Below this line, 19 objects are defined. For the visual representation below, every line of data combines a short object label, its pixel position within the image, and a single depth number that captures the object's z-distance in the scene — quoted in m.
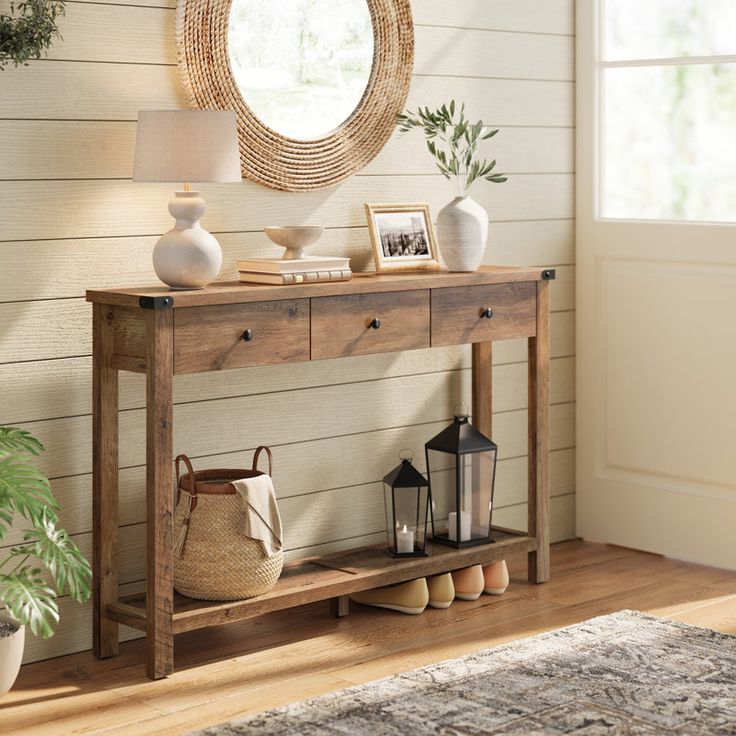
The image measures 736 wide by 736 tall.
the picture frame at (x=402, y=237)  5.85
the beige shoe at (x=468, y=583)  5.89
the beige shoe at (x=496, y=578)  6.00
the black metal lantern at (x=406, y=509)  5.79
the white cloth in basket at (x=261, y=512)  5.07
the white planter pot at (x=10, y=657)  4.56
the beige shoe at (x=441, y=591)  5.77
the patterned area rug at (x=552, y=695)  4.32
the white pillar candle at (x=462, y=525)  5.93
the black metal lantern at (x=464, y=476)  5.91
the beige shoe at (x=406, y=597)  5.69
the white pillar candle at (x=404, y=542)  5.79
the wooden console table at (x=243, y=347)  4.82
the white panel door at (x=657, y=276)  6.35
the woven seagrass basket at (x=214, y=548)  5.06
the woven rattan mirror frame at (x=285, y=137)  5.32
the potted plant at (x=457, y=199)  5.77
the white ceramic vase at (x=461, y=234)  5.77
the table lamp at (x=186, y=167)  4.84
